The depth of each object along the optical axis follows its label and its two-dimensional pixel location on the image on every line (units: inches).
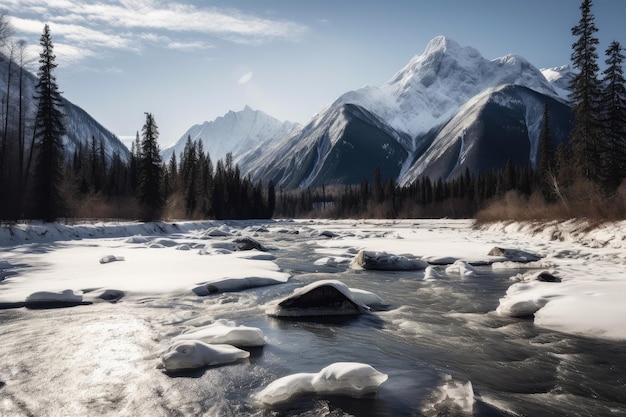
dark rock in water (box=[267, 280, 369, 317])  395.2
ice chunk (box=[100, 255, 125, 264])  675.4
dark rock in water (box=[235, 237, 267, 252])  1037.8
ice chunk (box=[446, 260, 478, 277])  664.2
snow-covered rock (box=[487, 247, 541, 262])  804.0
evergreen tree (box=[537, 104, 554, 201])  2598.4
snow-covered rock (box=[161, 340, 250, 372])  246.7
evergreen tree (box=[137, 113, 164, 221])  2052.2
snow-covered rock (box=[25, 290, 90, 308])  415.5
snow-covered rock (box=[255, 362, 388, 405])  209.2
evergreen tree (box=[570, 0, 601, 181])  1585.9
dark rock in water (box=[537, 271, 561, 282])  541.3
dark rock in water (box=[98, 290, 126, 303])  442.3
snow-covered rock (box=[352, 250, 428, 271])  754.2
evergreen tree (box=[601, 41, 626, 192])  1560.0
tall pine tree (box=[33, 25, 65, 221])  1315.2
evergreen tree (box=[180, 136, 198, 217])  3004.4
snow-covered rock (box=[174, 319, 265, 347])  290.5
